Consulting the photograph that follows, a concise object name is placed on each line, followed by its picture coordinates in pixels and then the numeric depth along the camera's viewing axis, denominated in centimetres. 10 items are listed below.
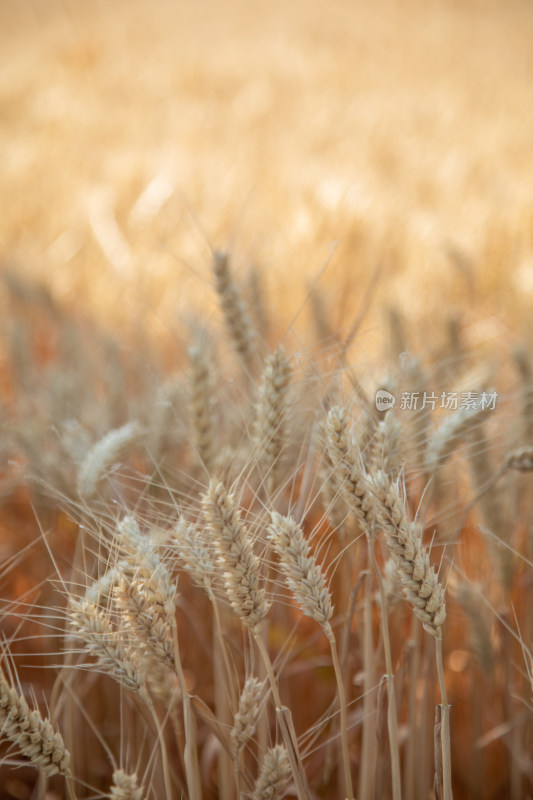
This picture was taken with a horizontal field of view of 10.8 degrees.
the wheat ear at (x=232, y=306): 170
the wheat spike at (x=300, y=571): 147
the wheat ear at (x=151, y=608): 147
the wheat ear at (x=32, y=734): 147
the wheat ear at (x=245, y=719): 150
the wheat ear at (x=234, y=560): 147
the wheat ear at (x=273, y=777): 151
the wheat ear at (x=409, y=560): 147
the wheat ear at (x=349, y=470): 150
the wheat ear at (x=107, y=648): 148
